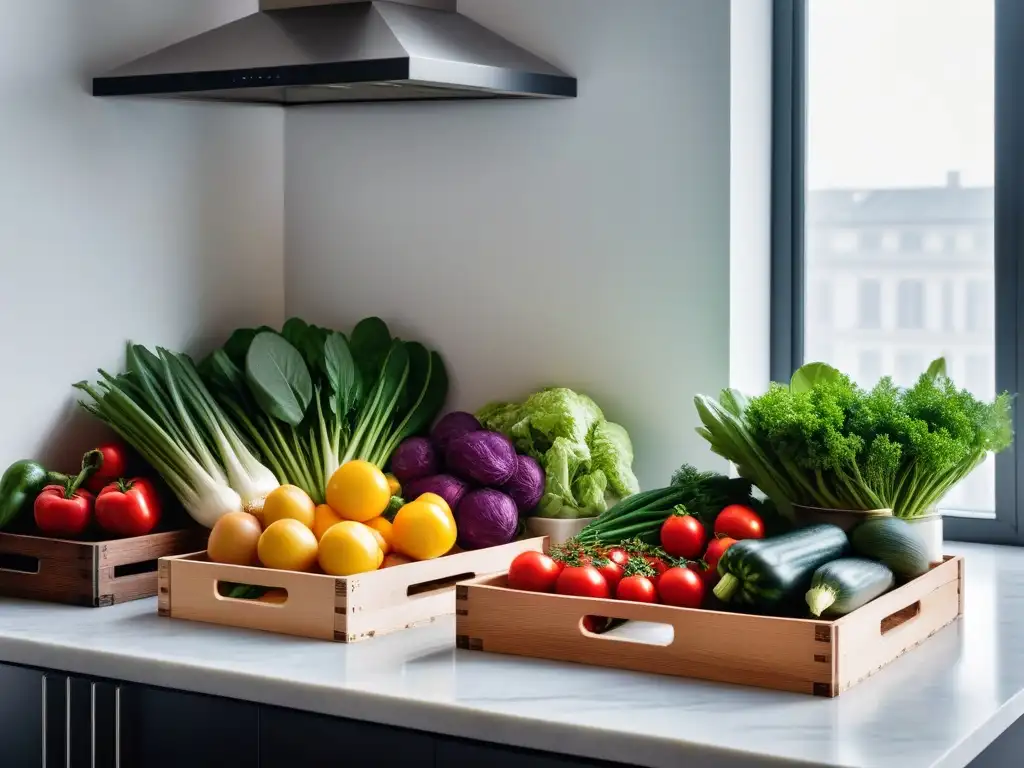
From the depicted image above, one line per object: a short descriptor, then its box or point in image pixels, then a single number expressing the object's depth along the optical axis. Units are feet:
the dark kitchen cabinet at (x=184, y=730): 5.33
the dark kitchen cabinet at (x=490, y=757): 4.73
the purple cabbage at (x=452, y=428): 7.48
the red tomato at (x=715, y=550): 5.75
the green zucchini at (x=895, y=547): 5.74
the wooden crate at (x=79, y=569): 6.34
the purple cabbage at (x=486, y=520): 6.76
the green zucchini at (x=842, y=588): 5.10
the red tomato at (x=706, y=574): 5.60
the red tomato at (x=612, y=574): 5.64
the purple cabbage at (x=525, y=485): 7.07
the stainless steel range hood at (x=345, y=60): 6.40
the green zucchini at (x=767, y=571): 5.19
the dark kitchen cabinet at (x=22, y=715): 5.79
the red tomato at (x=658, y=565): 5.77
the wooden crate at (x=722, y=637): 4.99
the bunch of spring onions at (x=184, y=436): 6.87
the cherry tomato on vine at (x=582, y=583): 5.54
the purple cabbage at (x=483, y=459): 6.97
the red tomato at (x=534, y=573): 5.65
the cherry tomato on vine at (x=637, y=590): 5.47
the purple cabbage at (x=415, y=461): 7.29
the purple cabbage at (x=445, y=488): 6.95
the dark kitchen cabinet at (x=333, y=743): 4.98
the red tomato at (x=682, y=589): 5.40
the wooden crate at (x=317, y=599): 5.74
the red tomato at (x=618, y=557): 5.79
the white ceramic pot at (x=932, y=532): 6.20
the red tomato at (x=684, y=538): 5.98
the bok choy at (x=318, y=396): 7.39
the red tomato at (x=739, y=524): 6.07
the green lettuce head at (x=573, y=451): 7.21
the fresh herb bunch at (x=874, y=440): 6.02
